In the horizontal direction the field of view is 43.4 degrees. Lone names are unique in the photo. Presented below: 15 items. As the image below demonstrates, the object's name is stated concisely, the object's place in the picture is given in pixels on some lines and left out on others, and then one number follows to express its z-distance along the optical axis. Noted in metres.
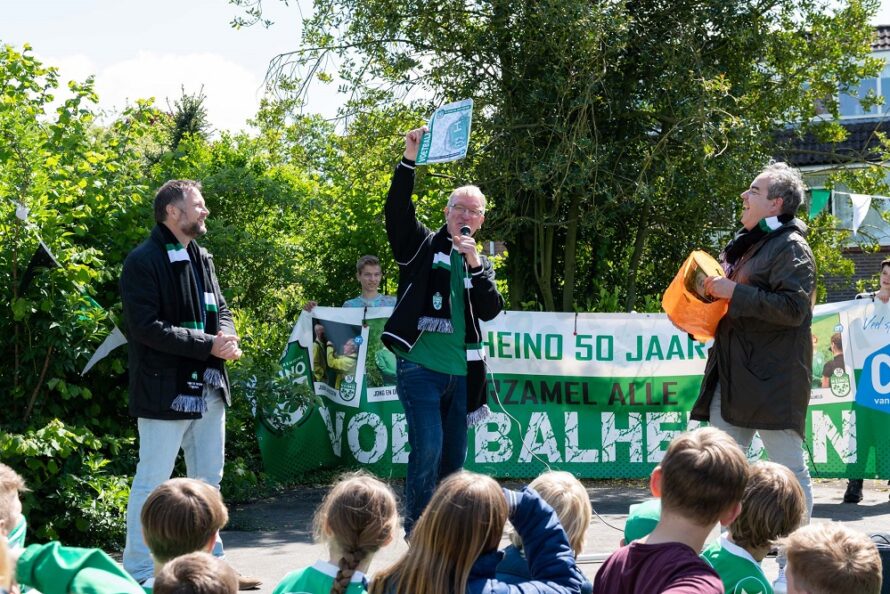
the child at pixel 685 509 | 2.97
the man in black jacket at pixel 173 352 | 5.67
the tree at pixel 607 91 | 10.33
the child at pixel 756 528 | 3.58
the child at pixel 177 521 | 3.35
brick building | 11.91
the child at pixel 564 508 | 3.52
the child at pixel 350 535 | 3.29
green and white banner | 9.68
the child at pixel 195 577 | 2.58
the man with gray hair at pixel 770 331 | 5.90
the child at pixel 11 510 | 3.36
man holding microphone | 5.99
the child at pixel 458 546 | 2.90
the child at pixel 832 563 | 2.79
